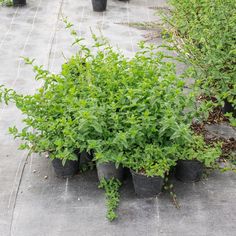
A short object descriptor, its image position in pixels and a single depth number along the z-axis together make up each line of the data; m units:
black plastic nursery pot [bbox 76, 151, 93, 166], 3.53
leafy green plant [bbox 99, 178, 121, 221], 3.04
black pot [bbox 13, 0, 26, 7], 7.52
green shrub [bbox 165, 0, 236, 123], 3.81
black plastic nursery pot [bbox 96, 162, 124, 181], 3.23
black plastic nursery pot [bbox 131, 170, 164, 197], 3.08
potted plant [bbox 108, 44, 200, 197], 3.01
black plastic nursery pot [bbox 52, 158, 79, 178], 3.38
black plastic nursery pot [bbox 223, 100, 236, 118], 4.25
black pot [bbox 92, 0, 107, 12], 7.21
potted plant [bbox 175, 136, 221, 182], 3.14
